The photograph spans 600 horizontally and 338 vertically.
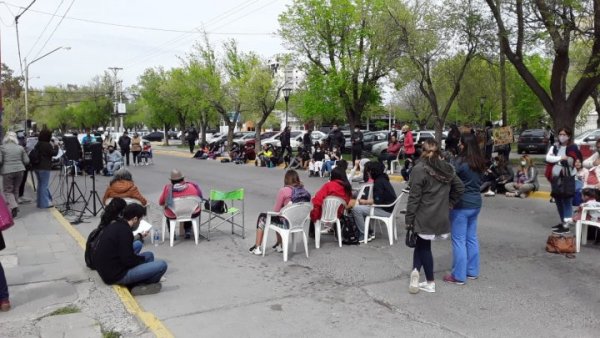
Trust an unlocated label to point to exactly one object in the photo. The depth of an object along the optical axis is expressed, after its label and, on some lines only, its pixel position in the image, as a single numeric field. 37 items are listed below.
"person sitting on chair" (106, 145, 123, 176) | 19.67
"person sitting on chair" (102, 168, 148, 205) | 8.46
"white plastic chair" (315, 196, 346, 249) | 8.02
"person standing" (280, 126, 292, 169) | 23.78
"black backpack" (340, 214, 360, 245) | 8.26
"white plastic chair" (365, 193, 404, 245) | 8.27
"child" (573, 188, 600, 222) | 7.70
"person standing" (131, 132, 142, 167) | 24.22
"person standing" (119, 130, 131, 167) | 24.16
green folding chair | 8.55
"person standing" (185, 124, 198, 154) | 33.82
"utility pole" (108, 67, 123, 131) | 54.81
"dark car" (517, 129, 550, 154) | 29.25
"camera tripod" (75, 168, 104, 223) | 10.50
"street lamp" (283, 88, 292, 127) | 28.91
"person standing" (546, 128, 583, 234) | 8.30
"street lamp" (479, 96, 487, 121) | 38.16
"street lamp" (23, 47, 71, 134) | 43.78
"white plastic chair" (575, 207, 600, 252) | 7.62
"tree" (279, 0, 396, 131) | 27.27
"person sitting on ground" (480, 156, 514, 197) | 13.67
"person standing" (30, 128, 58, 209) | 11.74
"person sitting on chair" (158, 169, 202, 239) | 8.18
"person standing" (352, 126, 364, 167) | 19.84
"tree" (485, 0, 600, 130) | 16.41
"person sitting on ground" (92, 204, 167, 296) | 5.83
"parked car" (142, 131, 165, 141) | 70.44
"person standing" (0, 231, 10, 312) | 5.28
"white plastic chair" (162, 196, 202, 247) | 8.14
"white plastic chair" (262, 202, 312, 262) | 7.37
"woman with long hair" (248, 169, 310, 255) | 7.70
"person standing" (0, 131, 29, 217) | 10.64
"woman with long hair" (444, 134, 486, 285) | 5.99
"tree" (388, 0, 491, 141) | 22.17
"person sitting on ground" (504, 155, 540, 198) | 13.11
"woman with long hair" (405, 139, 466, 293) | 5.58
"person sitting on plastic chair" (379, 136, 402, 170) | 18.88
